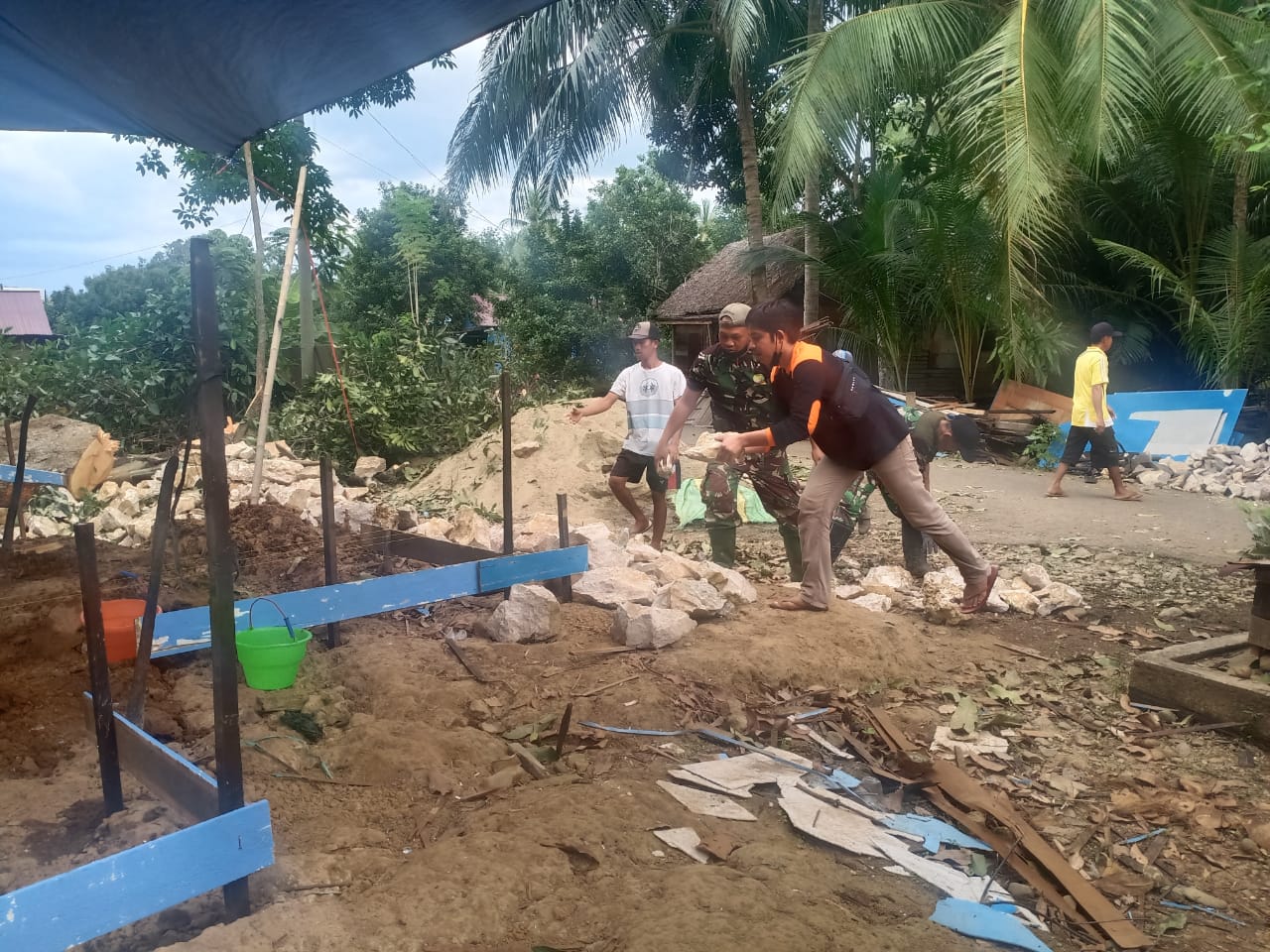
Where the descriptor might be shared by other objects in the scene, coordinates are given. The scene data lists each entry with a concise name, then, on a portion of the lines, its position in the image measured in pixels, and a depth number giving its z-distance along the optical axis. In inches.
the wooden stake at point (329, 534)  175.2
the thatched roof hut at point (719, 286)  695.7
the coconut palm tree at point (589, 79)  566.6
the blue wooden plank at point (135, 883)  75.4
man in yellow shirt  351.9
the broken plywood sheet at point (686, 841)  107.4
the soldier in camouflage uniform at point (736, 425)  221.9
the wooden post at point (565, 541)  202.2
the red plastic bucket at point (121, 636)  154.9
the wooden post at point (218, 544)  85.9
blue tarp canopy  136.6
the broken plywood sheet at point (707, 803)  118.3
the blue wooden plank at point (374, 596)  150.7
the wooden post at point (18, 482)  207.2
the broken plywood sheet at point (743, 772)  126.4
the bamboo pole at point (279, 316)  261.6
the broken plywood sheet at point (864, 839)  106.6
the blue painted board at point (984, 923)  94.7
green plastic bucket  141.0
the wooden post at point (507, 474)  194.4
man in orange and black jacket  192.7
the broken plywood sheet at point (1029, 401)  503.5
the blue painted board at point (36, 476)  253.1
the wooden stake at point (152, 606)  109.9
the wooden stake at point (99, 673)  106.3
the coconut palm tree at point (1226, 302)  445.4
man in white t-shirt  251.4
